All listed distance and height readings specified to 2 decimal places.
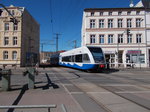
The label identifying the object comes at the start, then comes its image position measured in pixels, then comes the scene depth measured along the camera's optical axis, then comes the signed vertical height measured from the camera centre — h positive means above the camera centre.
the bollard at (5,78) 7.76 -1.00
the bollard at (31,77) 8.39 -1.02
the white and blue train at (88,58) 17.68 +0.19
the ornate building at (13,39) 33.88 +5.02
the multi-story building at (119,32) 33.12 +6.48
